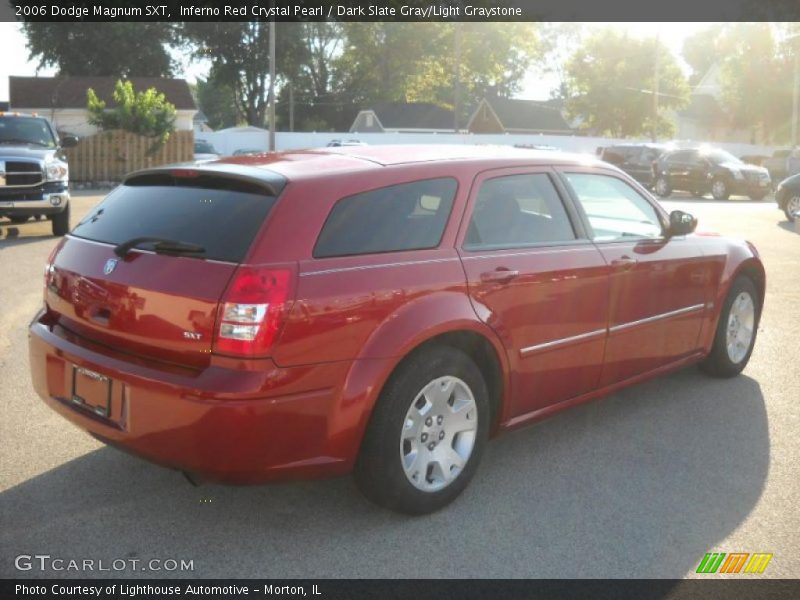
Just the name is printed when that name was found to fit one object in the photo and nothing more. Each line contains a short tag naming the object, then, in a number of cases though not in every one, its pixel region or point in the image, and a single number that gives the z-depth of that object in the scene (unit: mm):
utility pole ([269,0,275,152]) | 28984
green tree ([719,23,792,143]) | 52406
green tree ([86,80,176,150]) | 32094
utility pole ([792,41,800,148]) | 43934
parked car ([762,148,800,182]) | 38875
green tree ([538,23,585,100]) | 89688
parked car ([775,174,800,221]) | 19391
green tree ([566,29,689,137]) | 66062
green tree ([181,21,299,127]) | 61406
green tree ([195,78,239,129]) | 104250
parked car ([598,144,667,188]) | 31516
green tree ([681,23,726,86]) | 100875
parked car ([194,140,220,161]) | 36791
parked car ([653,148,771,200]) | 28328
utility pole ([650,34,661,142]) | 48219
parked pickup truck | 13320
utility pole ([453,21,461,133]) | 51631
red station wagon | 3494
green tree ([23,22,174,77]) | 58031
